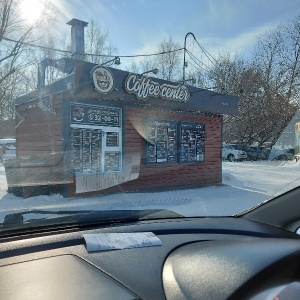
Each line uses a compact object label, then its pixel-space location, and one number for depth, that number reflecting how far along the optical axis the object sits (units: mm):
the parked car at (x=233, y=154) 24781
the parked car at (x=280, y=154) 19934
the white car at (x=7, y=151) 14684
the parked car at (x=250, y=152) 25578
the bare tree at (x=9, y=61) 10215
